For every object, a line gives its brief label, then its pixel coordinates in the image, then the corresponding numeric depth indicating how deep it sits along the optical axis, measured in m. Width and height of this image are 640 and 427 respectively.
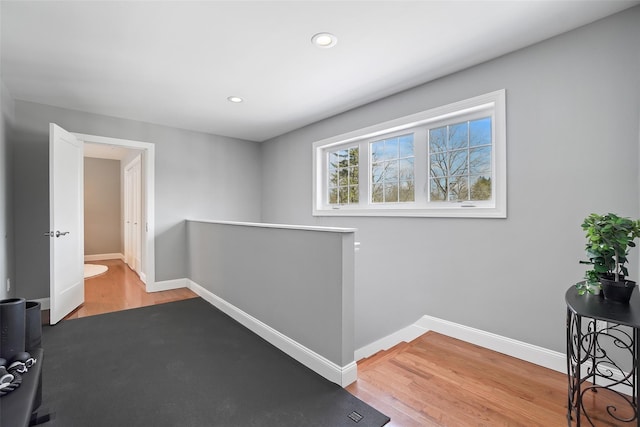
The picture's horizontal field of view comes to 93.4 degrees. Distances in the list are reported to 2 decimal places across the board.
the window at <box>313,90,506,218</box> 2.50
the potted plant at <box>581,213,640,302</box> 1.41
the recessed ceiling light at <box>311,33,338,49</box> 2.13
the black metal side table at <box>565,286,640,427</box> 1.24
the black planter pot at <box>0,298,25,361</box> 1.44
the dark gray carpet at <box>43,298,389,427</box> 1.65
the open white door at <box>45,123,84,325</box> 2.98
